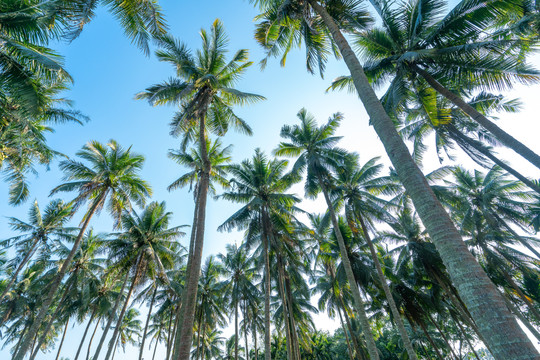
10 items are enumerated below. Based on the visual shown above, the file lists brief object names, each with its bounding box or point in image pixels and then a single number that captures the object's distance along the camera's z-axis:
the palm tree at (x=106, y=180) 15.62
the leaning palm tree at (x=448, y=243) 2.45
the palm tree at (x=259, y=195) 15.97
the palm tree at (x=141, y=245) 17.88
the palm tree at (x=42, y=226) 19.42
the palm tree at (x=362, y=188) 16.11
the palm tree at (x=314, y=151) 15.91
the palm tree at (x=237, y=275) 21.19
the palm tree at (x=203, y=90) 11.36
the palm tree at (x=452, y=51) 7.21
